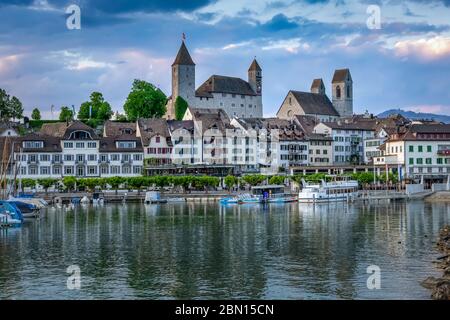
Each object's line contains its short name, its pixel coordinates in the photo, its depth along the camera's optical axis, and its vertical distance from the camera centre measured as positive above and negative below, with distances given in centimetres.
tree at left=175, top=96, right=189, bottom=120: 14288 +1362
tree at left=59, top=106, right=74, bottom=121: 14241 +1271
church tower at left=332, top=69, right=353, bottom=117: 18350 +2001
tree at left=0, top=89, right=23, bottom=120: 14000 +1377
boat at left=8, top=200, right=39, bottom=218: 7312 -306
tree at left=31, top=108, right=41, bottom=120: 14825 +1306
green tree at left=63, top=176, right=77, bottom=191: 10325 -66
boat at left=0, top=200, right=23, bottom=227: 6378 -321
